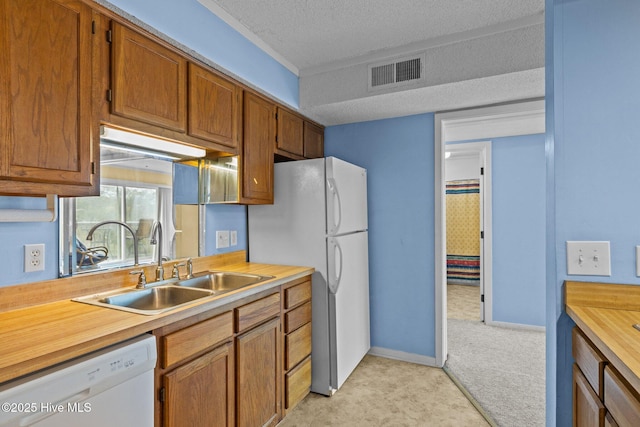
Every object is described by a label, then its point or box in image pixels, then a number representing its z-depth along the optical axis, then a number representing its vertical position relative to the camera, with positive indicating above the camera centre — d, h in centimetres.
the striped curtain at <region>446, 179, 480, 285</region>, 595 -31
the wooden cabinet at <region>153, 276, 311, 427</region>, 140 -75
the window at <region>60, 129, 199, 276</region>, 164 +0
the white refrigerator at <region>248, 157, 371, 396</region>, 243 -22
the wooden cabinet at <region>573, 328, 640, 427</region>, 87 -52
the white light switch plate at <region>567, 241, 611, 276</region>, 126 -17
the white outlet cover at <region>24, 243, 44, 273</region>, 144 -18
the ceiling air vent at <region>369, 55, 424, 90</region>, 243 +105
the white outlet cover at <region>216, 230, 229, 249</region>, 249 -18
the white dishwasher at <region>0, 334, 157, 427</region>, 93 -55
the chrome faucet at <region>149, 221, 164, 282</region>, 202 -13
